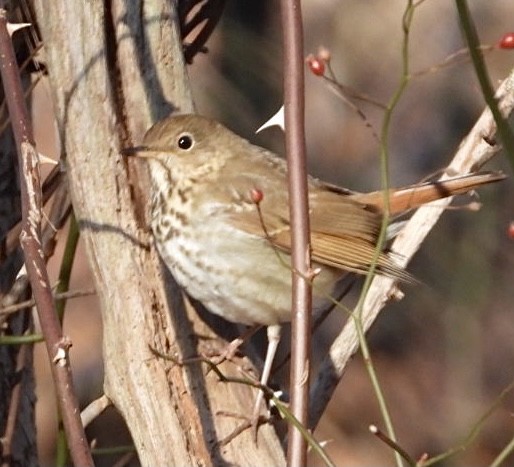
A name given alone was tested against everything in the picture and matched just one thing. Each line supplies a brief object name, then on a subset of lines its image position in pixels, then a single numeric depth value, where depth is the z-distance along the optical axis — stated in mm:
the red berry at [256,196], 4156
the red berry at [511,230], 4124
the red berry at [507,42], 3928
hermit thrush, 5578
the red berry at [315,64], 4156
